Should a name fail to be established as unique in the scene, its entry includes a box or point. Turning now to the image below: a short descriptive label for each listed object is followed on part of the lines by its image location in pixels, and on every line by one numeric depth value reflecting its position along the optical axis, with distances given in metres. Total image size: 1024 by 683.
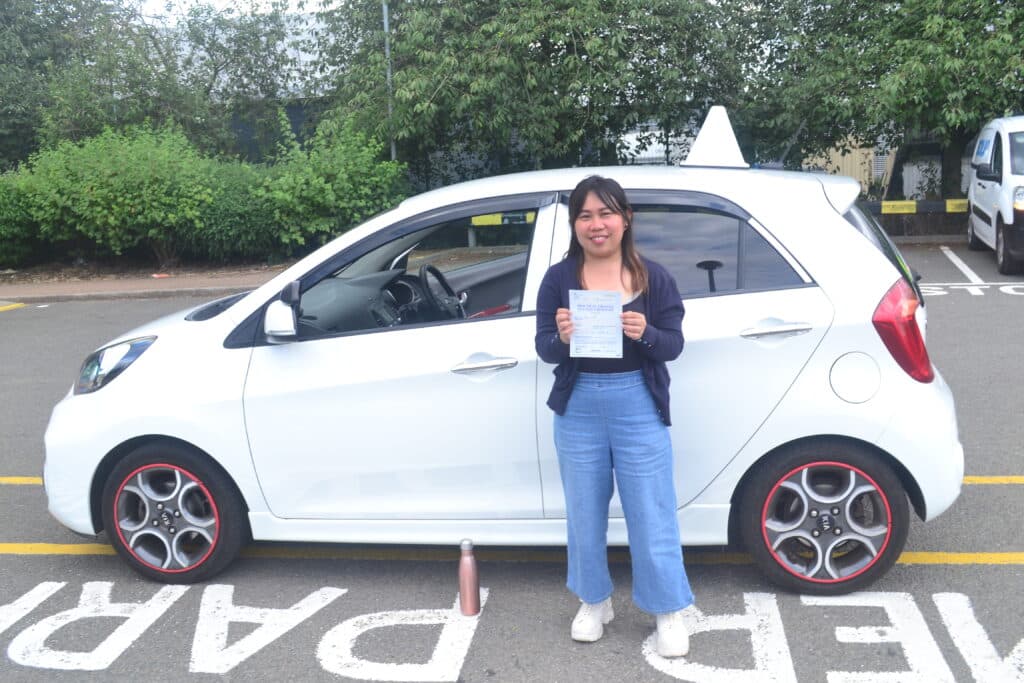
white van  12.73
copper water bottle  4.27
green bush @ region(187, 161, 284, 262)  16.77
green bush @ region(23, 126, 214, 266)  16.70
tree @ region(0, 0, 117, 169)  21.55
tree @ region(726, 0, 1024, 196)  15.72
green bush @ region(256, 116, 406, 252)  16.50
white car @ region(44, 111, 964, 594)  4.24
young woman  3.82
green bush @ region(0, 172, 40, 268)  17.47
